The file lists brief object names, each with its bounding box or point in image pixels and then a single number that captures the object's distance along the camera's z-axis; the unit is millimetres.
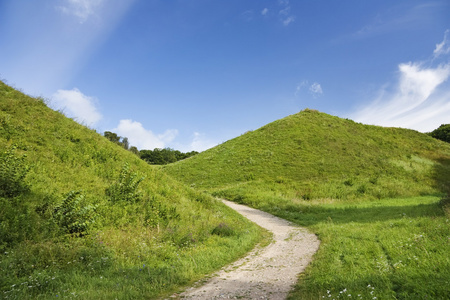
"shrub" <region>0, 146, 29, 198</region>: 9727
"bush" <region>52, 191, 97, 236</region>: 9258
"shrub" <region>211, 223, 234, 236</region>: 12680
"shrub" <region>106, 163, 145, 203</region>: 12969
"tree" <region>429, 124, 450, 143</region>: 72362
